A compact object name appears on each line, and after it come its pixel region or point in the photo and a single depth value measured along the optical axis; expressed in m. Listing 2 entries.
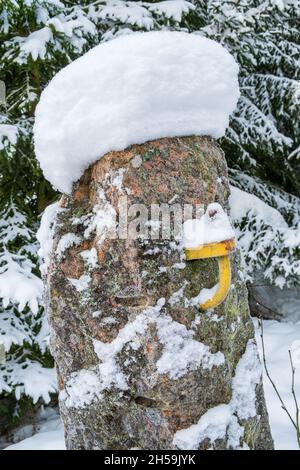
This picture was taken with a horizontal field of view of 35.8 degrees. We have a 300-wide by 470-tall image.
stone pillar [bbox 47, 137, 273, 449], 1.71
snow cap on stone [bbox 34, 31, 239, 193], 1.78
